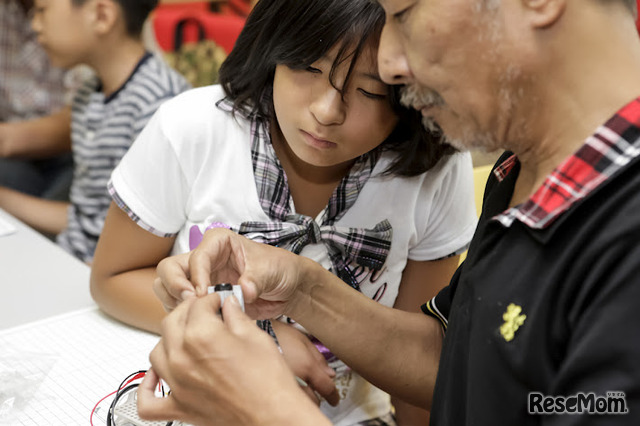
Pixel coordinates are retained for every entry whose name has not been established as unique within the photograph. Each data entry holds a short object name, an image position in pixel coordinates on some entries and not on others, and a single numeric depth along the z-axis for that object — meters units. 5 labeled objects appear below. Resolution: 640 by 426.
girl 1.07
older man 0.64
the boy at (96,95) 1.93
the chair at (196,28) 2.85
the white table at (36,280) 1.23
